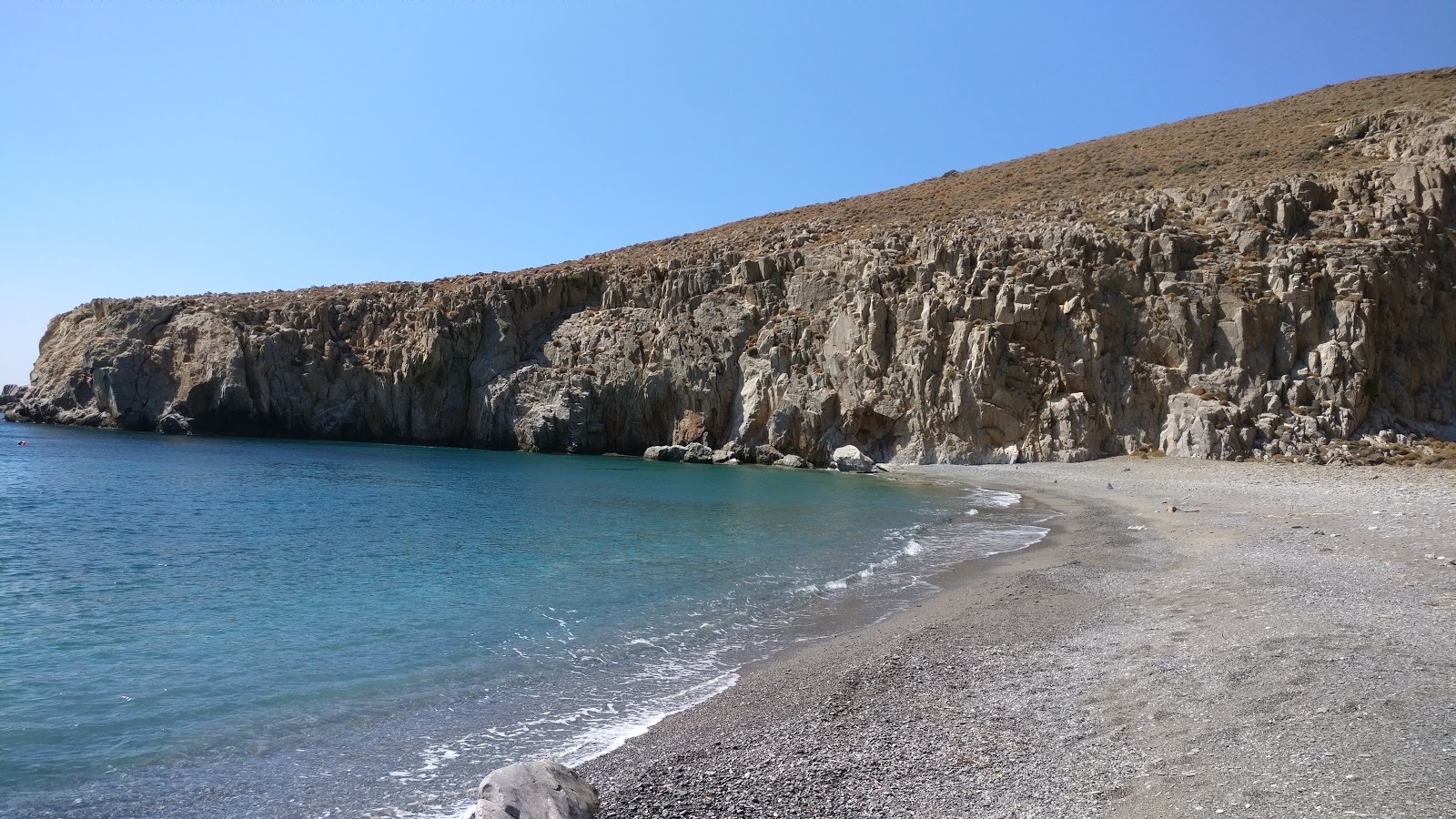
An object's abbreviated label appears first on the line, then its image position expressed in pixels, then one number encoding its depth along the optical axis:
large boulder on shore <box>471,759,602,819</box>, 5.34
